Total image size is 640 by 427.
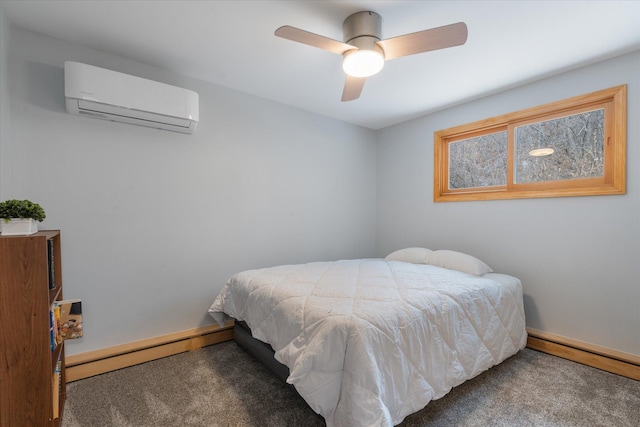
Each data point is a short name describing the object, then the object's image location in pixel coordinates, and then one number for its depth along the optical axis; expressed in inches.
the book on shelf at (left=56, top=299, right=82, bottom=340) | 63.1
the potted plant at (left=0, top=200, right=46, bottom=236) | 49.3
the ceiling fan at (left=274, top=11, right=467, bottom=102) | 62.9
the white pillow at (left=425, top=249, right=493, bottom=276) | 100.3
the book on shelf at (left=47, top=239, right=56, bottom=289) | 58.4
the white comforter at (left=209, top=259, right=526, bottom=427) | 51.7
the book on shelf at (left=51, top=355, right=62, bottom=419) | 55.6
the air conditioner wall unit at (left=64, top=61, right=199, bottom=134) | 75.8
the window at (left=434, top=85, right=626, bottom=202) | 90.4
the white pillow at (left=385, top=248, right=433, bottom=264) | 118.3
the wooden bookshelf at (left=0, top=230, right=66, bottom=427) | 47.1
